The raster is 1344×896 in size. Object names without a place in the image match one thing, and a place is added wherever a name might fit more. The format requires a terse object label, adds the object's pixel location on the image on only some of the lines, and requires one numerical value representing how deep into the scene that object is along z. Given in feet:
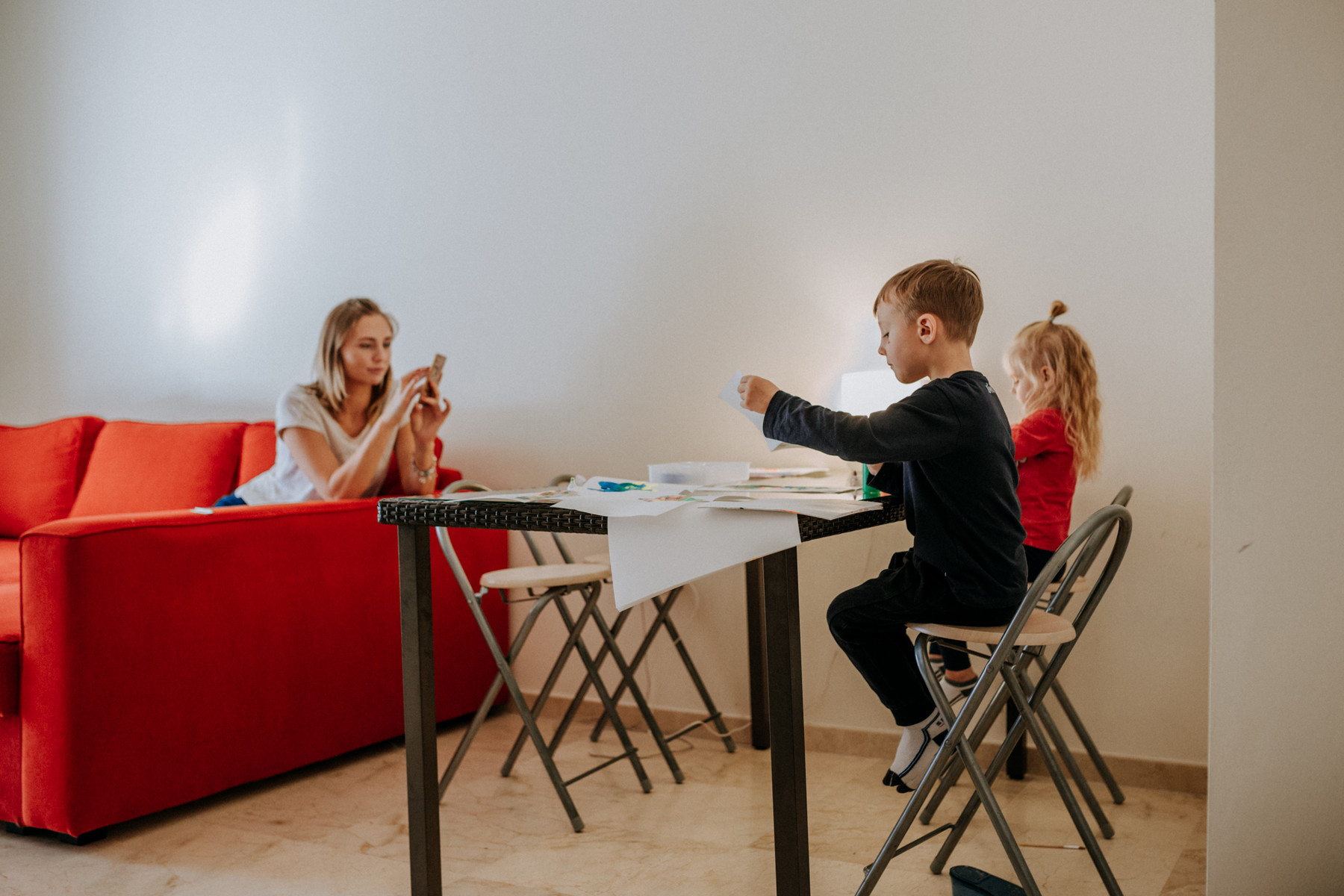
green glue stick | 5.84
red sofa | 6.16
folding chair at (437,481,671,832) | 6.76
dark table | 4.58
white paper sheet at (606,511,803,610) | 4.50
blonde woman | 8.38
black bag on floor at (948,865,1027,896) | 5.17
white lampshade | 7.33
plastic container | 6.64
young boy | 5.08
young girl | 6.69
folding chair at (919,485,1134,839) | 5.23
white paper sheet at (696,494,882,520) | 4.53
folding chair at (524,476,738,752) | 8.10
